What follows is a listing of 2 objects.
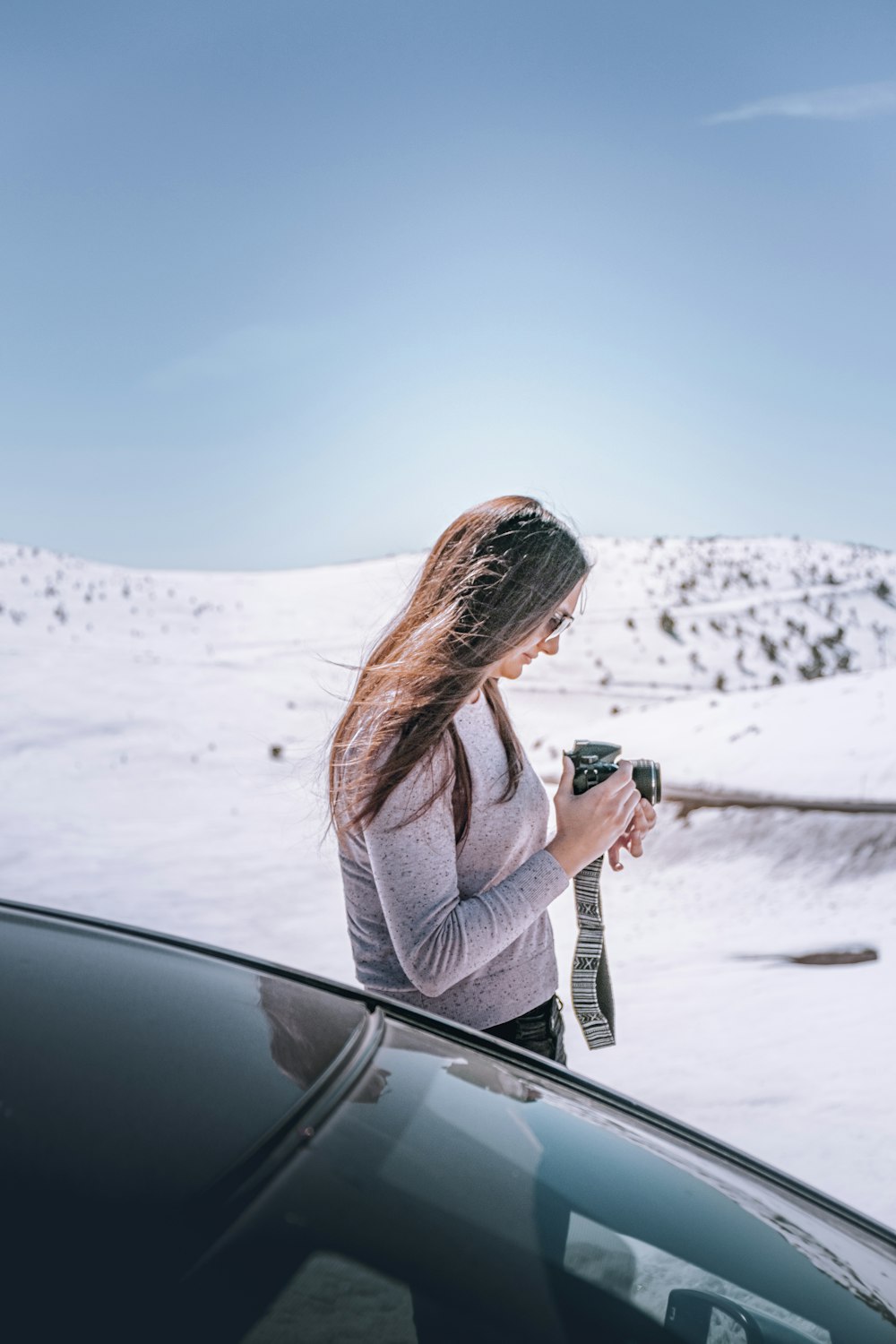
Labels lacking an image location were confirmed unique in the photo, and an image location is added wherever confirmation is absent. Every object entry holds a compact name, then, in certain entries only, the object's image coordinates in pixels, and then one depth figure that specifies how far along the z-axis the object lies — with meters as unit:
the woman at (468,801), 1.51
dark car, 0.73
